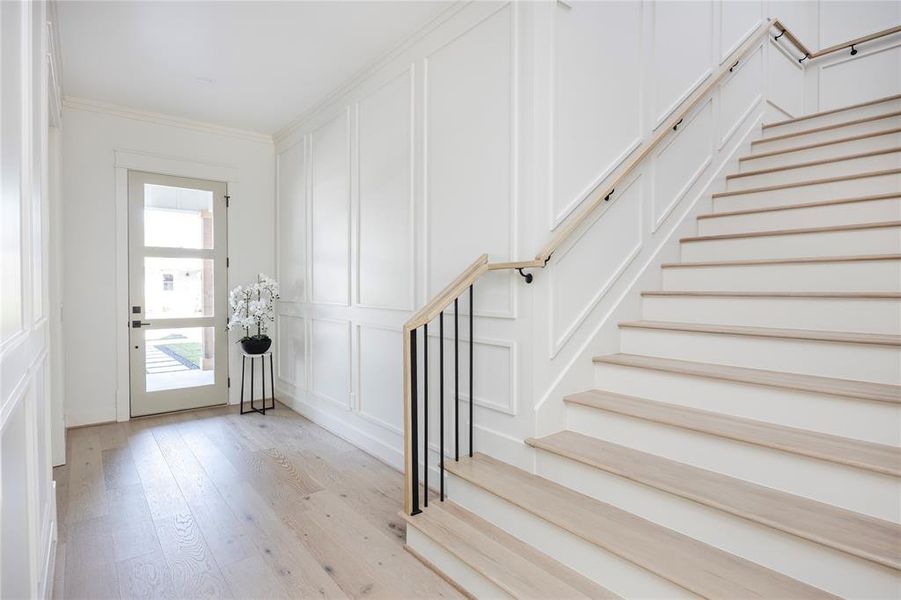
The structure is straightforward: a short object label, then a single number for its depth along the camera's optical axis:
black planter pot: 4.46
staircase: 1.47
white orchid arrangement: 4.48
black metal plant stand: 4.57
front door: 4.34
